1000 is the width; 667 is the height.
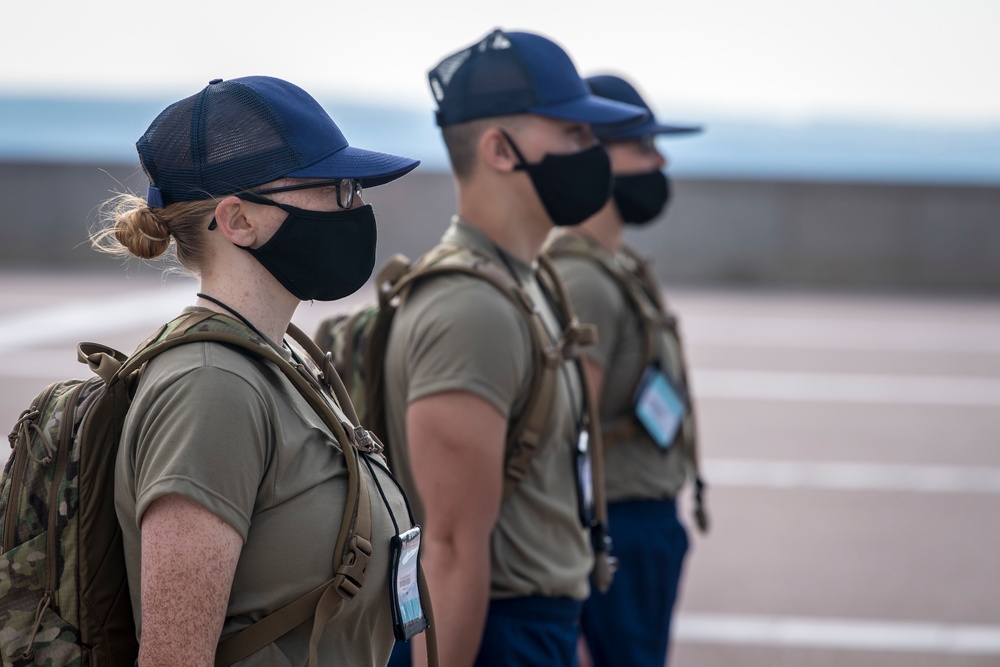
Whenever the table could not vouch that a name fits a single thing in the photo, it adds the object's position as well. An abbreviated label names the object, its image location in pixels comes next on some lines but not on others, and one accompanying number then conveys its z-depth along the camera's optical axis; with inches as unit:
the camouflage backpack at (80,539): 163.8
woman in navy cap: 162.9
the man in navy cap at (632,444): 210.0
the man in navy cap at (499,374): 184.4
